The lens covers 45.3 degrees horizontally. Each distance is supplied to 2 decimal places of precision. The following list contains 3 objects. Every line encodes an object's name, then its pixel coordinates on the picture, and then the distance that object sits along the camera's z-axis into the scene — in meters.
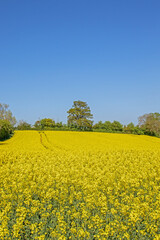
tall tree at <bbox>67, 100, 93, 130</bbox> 96.06
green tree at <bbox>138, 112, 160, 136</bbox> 84.47
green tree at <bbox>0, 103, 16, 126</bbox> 68.06
